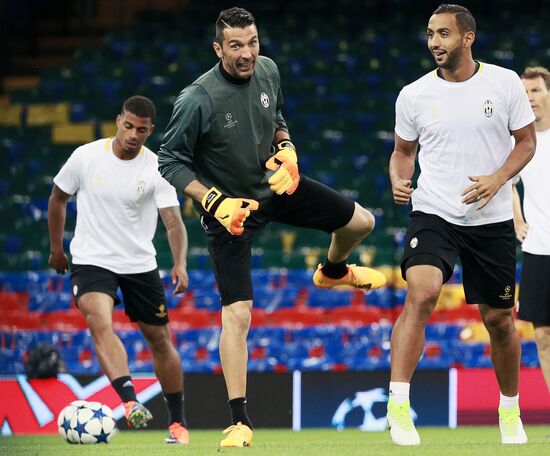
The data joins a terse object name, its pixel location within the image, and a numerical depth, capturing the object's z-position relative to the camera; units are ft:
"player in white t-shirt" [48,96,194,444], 54.80
